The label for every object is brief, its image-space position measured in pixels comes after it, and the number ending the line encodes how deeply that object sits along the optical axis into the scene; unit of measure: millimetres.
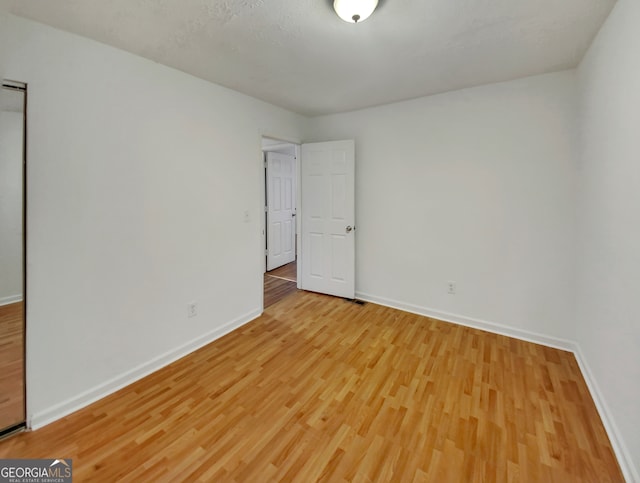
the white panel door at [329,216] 3678
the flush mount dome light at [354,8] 1486
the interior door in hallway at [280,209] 5281
